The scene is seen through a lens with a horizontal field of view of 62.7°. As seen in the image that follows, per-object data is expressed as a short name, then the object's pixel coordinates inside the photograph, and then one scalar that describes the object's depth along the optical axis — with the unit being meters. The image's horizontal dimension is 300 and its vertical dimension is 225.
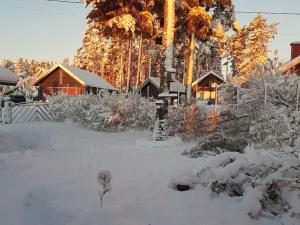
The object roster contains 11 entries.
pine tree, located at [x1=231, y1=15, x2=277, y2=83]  33.37
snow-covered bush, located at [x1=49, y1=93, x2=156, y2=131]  9.67
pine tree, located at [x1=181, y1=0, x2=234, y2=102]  13.81
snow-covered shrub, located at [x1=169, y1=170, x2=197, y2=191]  3.56
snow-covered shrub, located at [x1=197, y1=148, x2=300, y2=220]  2.97
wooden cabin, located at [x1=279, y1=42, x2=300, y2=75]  16.18
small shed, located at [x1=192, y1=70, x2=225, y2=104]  30.87
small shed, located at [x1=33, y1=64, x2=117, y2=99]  23.36
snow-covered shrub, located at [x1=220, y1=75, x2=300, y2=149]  5.39
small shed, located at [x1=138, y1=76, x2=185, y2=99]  25.03
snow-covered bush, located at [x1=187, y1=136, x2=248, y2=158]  5.51
